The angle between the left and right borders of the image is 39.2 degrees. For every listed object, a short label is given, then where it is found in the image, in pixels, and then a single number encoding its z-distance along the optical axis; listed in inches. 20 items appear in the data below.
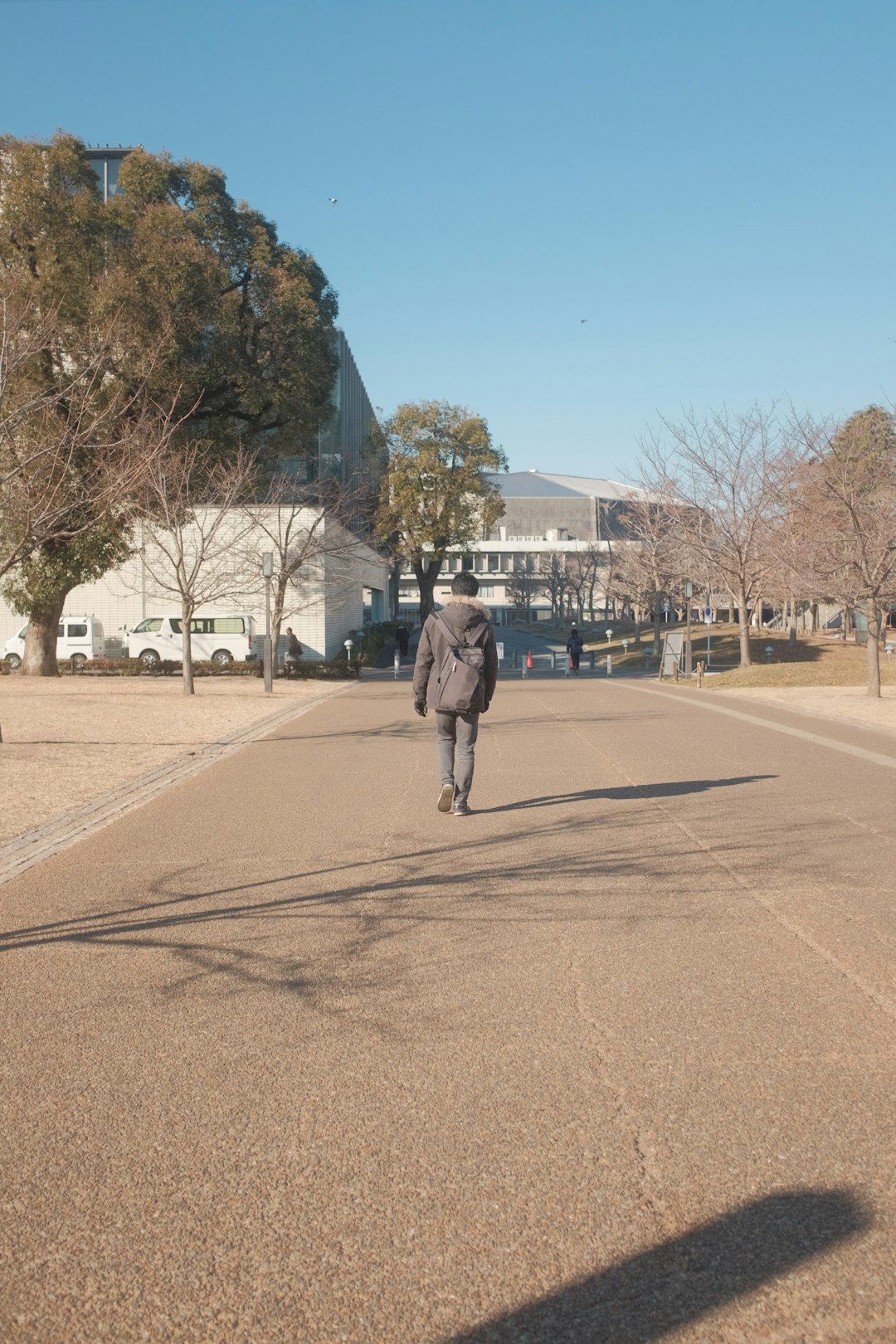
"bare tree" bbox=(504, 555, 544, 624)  4365.2
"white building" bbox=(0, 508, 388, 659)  1530.5
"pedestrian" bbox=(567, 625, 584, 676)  1493.6
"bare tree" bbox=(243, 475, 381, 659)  1422.2
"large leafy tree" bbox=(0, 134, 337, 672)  1069.1
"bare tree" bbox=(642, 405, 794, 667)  1459.2
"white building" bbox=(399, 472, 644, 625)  4744.1
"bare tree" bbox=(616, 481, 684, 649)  1658.6
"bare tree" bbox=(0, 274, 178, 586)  562.9
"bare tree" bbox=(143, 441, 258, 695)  1028.5
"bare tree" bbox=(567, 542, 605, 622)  3307.1
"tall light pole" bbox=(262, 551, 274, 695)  1045.7
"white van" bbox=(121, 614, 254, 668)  1518.2
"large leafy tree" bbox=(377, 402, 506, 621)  2050.9
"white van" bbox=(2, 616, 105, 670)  1550.2
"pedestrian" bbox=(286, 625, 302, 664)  1547.7
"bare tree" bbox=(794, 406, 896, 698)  954.1
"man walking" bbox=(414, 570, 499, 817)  356.8
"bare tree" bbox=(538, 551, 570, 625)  3550.7
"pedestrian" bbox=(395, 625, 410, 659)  1785.9
